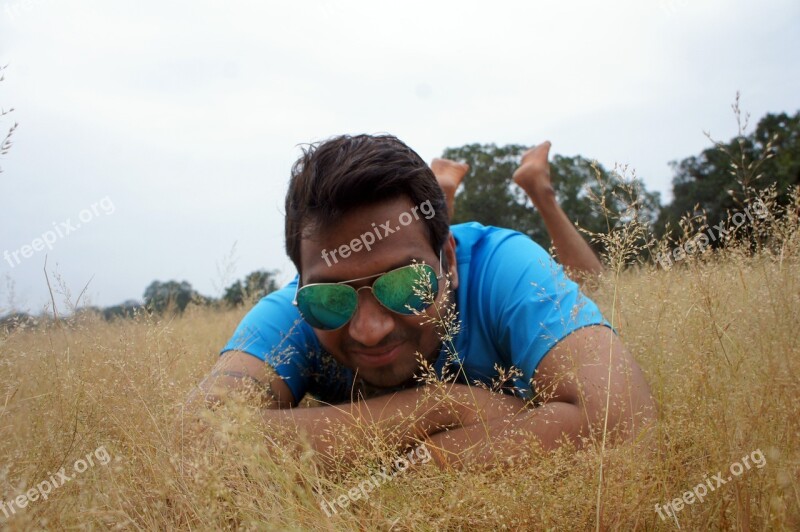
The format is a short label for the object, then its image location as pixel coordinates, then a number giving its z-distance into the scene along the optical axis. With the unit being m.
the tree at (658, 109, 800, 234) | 10.87
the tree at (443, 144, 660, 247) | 19.47
